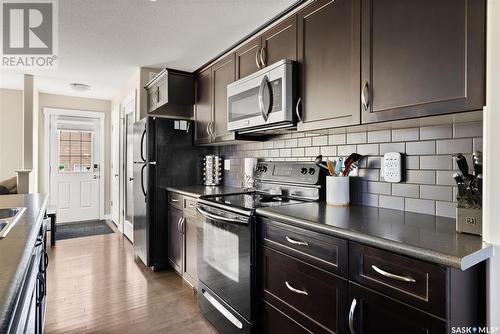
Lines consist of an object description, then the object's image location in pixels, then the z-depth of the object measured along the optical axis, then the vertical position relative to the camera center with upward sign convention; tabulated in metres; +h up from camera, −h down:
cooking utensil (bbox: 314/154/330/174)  1.95 +0.01
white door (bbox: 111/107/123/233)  4.93 -0.04
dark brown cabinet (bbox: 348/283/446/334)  0.92 -0.52
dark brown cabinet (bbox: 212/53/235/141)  2.59 +0.71
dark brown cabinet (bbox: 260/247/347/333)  1.20 -0.59
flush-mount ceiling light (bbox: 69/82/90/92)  4.25 +1.18
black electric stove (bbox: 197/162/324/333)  1.69 -0.49
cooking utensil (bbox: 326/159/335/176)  1.83 -0.02
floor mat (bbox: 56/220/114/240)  4.43 -1.06
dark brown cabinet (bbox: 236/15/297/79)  1.91 +0.86
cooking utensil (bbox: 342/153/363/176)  1.78 +0.03
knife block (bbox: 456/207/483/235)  1.06 -0.21
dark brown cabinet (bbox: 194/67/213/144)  2.93 +0.61
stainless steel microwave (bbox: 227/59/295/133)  1.84 +0.47
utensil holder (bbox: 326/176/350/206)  1.75 -0.15
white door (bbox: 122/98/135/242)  4.06 +0.05
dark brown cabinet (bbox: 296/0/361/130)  1.52 +0.58
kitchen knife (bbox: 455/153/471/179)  1.13 +0.00
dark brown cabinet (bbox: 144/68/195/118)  3.10 +0.83
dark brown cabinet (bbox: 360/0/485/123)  1.07 +0.45
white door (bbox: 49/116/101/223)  5.20 -0.03
